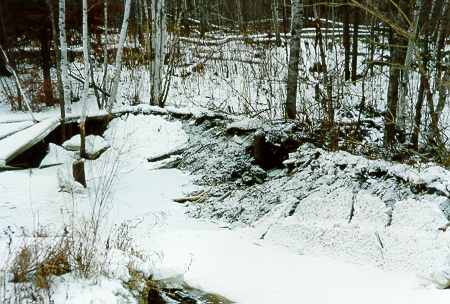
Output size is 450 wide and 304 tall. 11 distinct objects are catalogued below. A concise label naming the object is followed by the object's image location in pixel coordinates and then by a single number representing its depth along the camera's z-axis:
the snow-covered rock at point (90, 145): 9.46
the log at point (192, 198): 7.01
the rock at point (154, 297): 4.03
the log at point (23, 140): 8.30
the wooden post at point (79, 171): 7.52
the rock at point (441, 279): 3.77
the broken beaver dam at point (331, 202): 4.36
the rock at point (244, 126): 8.24
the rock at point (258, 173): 7.03
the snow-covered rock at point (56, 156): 9.05
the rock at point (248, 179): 7.03
